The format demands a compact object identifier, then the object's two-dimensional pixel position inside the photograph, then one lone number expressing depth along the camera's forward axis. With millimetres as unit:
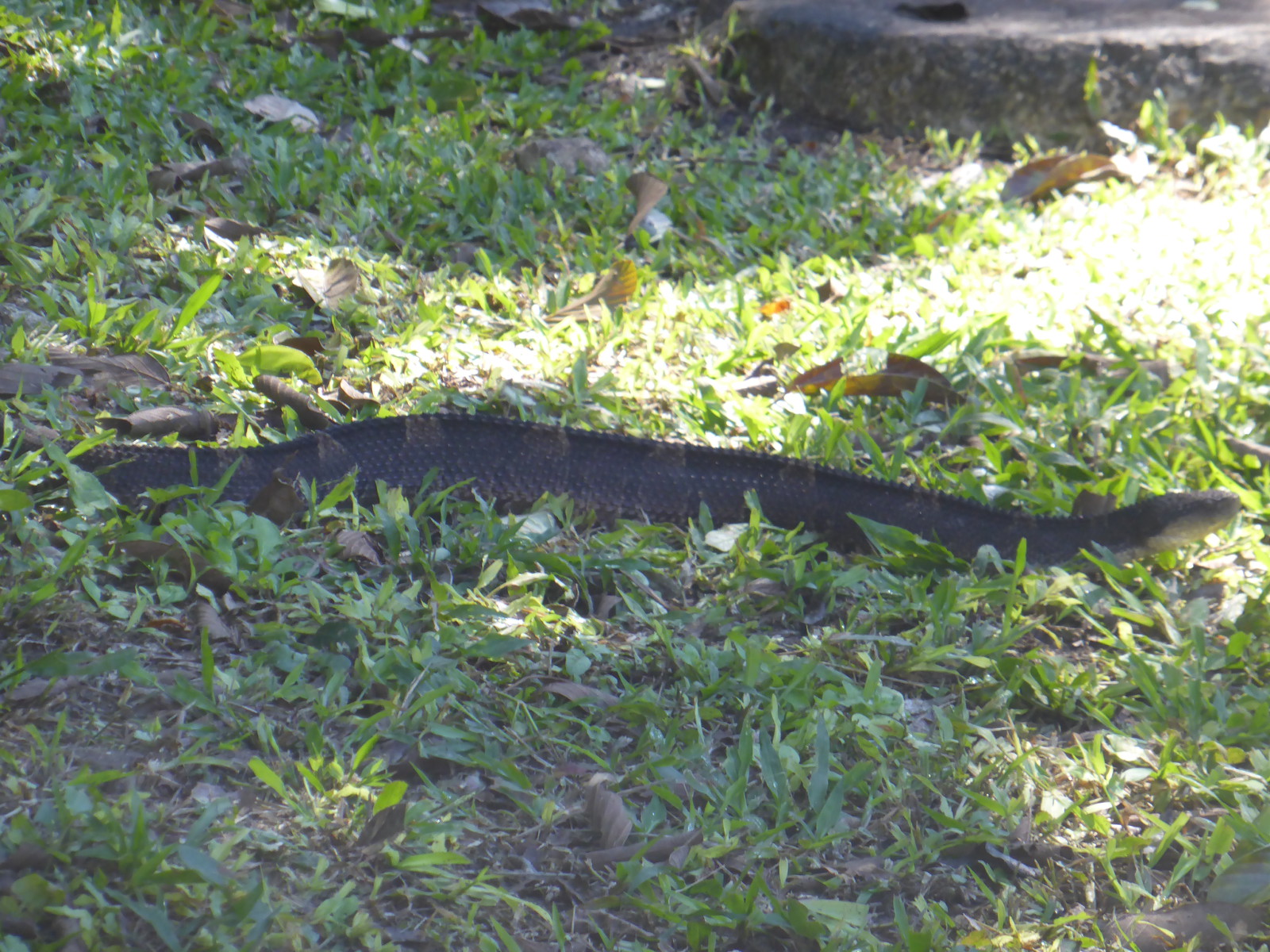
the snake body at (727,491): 5363
